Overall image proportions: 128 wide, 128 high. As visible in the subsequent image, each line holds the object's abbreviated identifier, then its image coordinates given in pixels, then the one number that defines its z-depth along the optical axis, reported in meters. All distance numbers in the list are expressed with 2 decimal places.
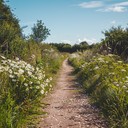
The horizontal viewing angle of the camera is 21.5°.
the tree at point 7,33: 16.98
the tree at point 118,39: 25.14
